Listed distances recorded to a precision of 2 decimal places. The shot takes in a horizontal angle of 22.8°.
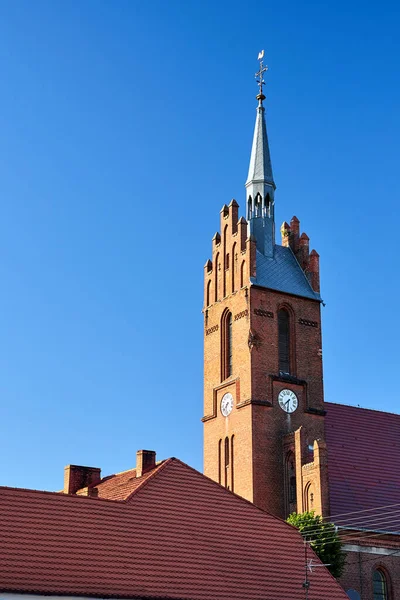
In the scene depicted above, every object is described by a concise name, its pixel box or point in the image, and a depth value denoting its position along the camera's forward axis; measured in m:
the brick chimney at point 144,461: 40.56
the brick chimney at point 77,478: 43.49
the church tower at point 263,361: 49.41
